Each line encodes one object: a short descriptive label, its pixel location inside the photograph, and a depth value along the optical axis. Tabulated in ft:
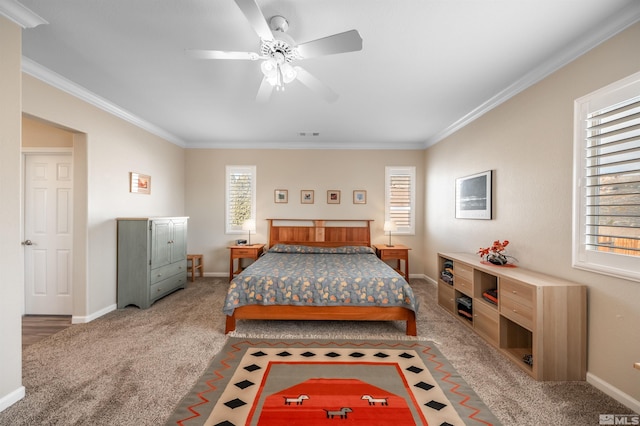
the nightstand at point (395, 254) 17.29
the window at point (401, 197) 19.29
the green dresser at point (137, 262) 13.25
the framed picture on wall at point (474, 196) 12.09
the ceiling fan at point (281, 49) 5.88
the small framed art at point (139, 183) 14.39
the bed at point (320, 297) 10.45
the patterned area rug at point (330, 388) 6.26
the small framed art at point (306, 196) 19.39
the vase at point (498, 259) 10.27
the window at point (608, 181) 6.51
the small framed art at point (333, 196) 19.34
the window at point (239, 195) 19.44
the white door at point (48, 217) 12.25
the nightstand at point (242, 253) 17.43
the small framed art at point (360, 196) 19.29
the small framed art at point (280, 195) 19.35
